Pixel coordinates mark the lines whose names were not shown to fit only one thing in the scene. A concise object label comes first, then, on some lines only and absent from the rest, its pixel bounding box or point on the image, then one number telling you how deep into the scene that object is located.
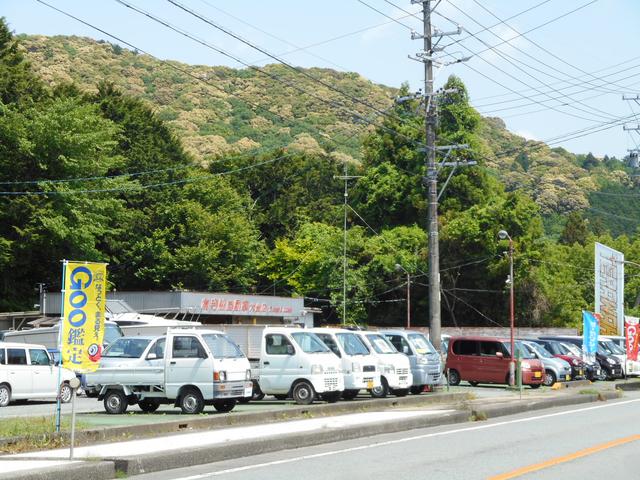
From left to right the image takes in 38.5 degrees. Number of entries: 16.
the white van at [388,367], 26.38
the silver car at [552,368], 35.09
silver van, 27.98
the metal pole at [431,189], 29.80
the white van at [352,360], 24.81
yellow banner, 12.42
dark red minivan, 33.75
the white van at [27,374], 25.98
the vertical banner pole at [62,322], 12.35
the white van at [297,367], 23.39
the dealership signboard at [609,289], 51.06
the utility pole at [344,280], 65.38
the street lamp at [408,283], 64.08
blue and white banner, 34.06
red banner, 39.72
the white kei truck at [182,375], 20.39
